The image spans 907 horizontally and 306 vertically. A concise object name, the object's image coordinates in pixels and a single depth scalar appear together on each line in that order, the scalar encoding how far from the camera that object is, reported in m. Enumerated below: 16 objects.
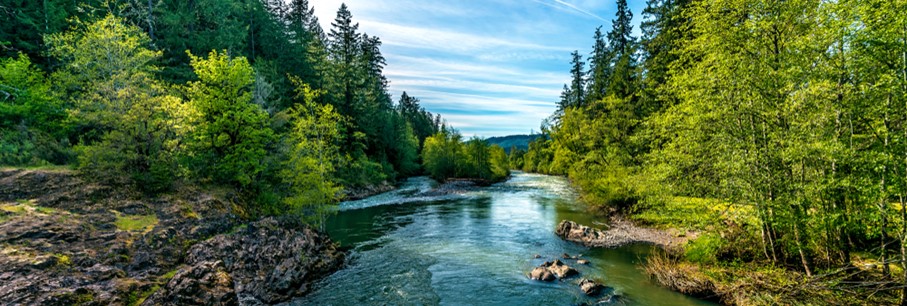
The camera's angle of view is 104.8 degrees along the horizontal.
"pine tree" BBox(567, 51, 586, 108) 65.69
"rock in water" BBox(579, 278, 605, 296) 13.81
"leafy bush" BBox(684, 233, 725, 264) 13.62
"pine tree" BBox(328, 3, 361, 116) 51.88
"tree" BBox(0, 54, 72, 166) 15.70
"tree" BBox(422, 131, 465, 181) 70.19
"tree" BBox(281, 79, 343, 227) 20.38
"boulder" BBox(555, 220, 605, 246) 21.41
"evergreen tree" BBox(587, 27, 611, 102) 50.32
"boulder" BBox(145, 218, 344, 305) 13.06
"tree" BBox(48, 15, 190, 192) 14.91
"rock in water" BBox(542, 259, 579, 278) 15.78
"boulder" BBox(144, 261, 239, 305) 10.28
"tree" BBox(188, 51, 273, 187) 18.91
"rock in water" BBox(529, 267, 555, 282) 15.43
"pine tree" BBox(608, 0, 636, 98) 38.09
